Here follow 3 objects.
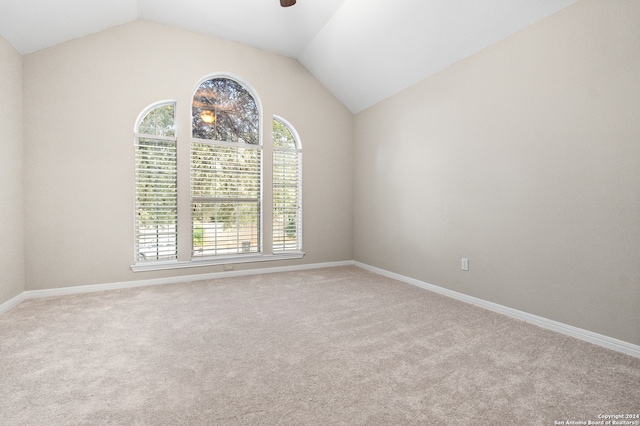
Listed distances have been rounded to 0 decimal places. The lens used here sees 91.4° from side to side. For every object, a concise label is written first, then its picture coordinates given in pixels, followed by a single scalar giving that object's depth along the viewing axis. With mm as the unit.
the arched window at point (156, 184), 3854
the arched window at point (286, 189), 4712
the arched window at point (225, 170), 4230
